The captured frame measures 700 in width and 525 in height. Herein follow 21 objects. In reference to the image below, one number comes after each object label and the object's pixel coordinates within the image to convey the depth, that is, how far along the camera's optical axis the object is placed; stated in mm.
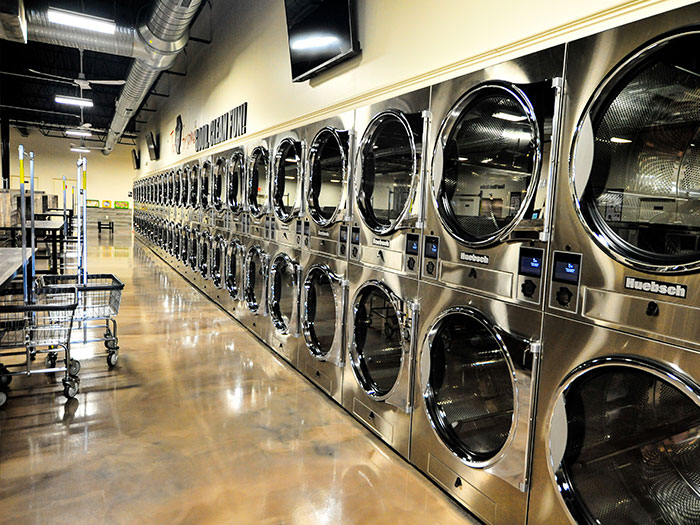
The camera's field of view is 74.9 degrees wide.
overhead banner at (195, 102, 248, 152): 5848
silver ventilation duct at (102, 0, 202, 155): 5258
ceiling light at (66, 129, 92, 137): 14370
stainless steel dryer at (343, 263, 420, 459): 2627
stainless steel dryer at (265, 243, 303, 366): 4016
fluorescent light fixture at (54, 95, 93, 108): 10811
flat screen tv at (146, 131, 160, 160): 13617
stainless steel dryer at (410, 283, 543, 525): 1927
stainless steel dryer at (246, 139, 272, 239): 4883
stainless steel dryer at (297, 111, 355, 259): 3229
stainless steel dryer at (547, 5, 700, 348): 1437
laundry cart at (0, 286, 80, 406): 3236
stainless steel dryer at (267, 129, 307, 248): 3957
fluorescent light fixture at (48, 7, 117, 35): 6113
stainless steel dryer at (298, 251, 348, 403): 3338
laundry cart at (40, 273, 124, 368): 3941
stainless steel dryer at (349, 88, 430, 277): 2525
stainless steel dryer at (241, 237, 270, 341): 4762
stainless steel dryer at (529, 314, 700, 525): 1454
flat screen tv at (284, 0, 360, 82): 3221
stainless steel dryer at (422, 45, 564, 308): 1829
